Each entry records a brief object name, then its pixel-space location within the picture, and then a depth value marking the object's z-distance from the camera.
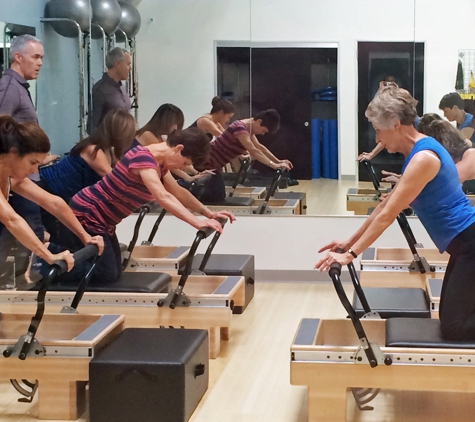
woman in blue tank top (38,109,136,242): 4.60
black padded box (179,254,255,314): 5.05
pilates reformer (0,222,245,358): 4.04
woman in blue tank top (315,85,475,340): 3.05
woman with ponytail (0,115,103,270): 3.31
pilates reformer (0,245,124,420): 3.25
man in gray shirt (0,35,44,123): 5.02
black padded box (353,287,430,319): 3.81
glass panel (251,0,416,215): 6.23
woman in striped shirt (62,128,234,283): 4.06
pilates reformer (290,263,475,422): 3.05
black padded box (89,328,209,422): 3.10
